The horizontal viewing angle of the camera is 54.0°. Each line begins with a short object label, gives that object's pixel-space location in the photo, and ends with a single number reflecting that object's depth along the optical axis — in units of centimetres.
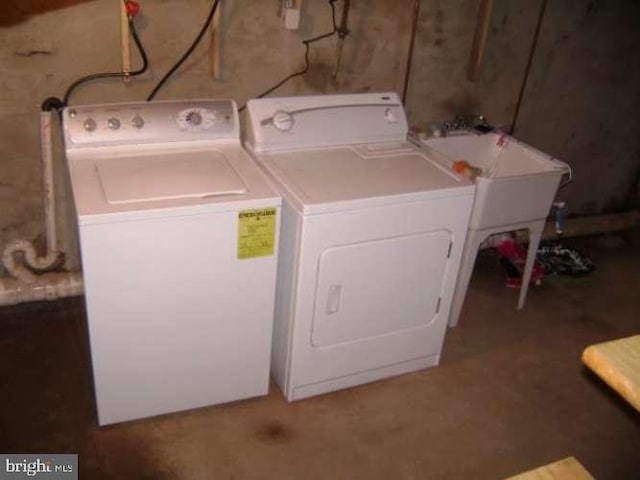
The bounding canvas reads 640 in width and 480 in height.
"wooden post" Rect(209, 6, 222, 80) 245
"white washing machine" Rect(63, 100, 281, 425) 189
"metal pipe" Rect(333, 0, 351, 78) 269
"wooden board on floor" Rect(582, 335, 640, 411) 95
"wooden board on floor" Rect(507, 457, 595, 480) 122
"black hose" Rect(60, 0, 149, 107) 238
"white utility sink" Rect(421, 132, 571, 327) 260
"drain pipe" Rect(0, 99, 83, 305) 252
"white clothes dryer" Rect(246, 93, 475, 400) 210
